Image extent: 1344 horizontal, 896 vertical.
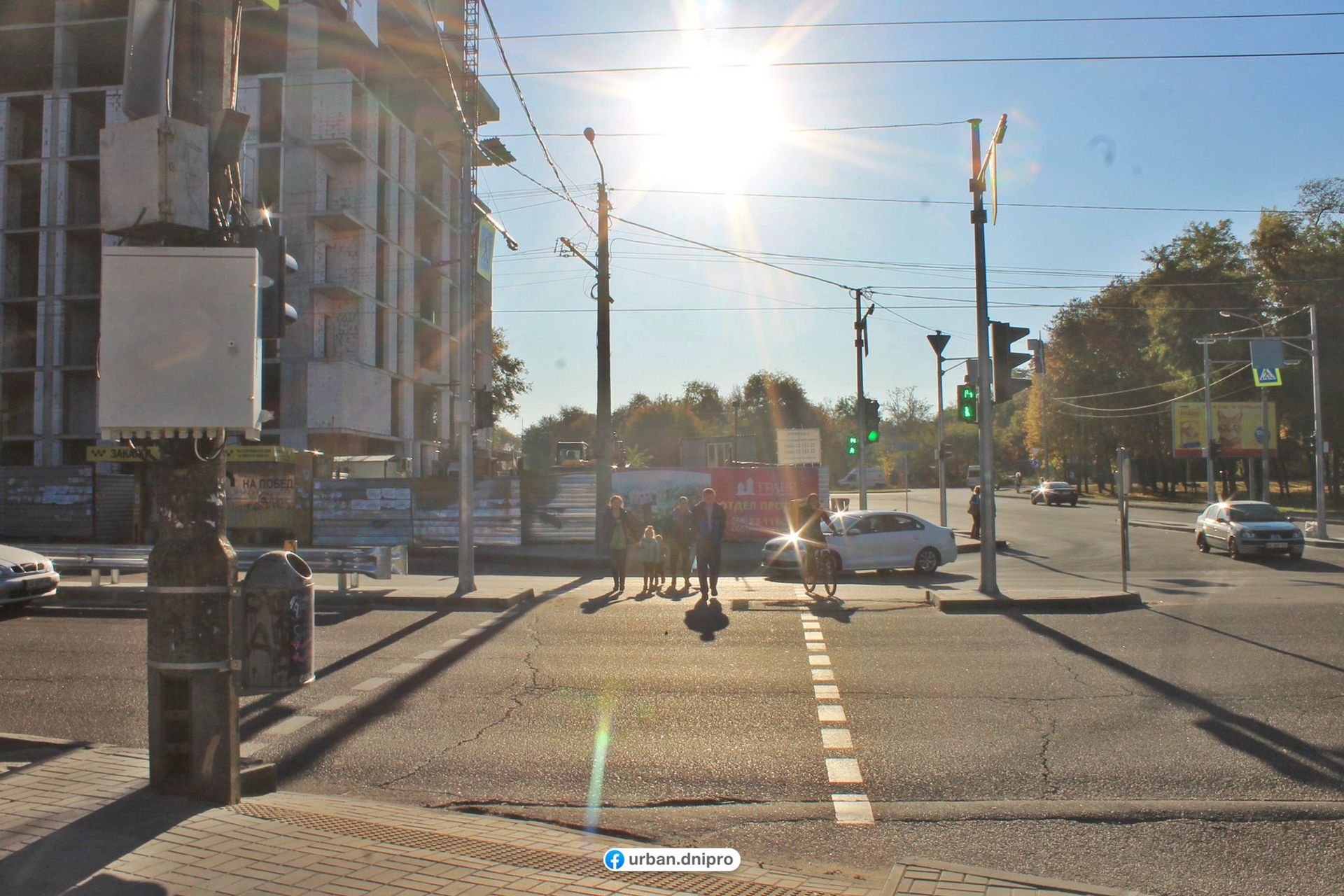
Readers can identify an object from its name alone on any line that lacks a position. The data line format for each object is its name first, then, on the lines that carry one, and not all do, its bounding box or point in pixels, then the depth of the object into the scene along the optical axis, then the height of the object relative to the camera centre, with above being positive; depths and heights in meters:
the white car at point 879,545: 21.97 -1.29
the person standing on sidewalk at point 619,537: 18.28 -0.91
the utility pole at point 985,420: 16.56 +1.04
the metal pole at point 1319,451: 32.84 +1.00
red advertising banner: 29.38 -0.23
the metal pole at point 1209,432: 48.62 +2.38
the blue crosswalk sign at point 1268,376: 33.00 +3.37
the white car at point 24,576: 14.07 -1.17
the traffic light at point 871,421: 30.00 +1.85
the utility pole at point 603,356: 24.33 +3.17
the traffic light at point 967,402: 17.34 +1.37
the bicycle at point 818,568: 17.39 -1.41
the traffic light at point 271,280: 5.39 +1.10
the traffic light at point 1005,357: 16.48 +2.02
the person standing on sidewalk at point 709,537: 16.47 -0.82
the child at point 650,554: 18.55 -1.20
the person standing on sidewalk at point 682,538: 18.81 -0.95
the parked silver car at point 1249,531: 25.86 -1.26
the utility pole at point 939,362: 23.44 +3.02
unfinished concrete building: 39.06 +11.28
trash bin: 5.43 -0.73
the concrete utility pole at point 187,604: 5.11 -0.56
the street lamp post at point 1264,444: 43.81 +1.57
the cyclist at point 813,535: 17.66 -0.85
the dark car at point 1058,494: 60.50 -0.66
